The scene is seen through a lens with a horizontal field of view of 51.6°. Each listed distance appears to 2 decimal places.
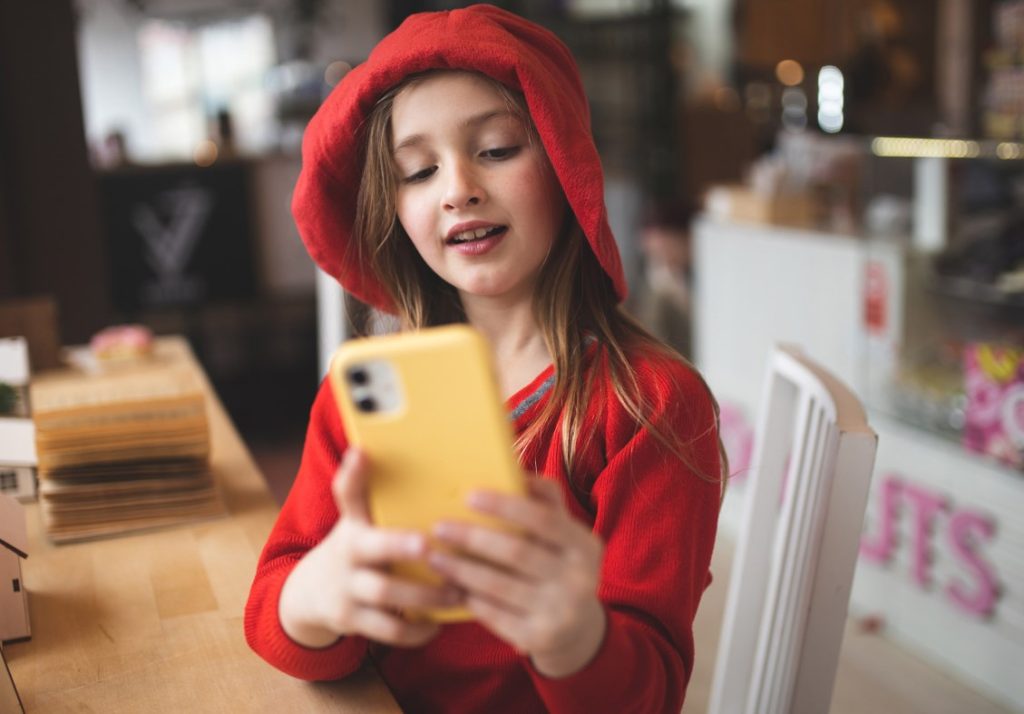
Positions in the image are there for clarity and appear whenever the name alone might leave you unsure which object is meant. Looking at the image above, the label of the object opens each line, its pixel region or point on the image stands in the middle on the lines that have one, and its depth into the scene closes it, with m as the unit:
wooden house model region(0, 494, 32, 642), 1.02
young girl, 0.84
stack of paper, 1.27
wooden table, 0.90
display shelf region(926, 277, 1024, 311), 2.35
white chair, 0.98
